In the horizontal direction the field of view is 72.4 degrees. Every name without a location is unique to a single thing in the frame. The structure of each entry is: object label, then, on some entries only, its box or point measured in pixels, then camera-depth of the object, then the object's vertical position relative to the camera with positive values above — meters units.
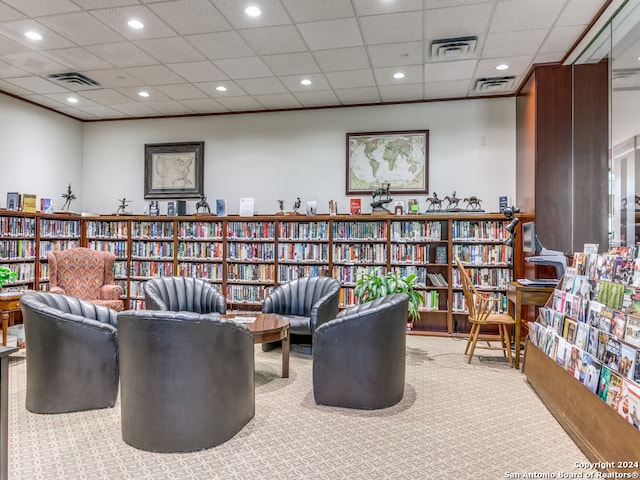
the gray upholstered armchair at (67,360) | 3.10 -0.84
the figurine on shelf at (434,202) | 6.13 +0.61
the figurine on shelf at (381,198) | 6.24 +0.70
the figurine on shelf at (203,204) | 6.91 +0.63
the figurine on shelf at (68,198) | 7.00 +0.74
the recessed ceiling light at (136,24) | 4.14 +2.11
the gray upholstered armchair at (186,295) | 4.86 -0.58
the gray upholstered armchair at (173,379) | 2.57 -0.81
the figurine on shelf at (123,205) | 7.24 +0.64
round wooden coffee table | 3.72 -0.74
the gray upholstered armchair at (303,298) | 4.93 -0.62
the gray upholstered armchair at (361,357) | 3.26 -0.85
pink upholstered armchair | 5.76 -0.44
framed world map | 6.45 +1.26
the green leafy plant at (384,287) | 4.71 -0.45
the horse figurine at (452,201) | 6.16 +0.63
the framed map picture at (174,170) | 7.22 +1.23
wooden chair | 4.53 -0.76
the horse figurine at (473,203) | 6.14 +0.61
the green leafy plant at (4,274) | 4.14 -0.30
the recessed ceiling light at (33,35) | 4.39 +2.10
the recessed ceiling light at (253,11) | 3.89 +2.11
